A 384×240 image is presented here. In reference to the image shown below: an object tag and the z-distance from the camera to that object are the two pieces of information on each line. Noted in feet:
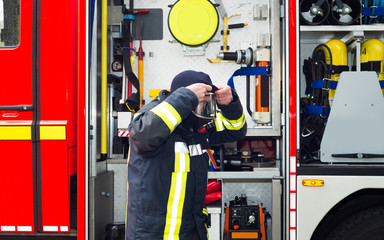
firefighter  5.89
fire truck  7.66
